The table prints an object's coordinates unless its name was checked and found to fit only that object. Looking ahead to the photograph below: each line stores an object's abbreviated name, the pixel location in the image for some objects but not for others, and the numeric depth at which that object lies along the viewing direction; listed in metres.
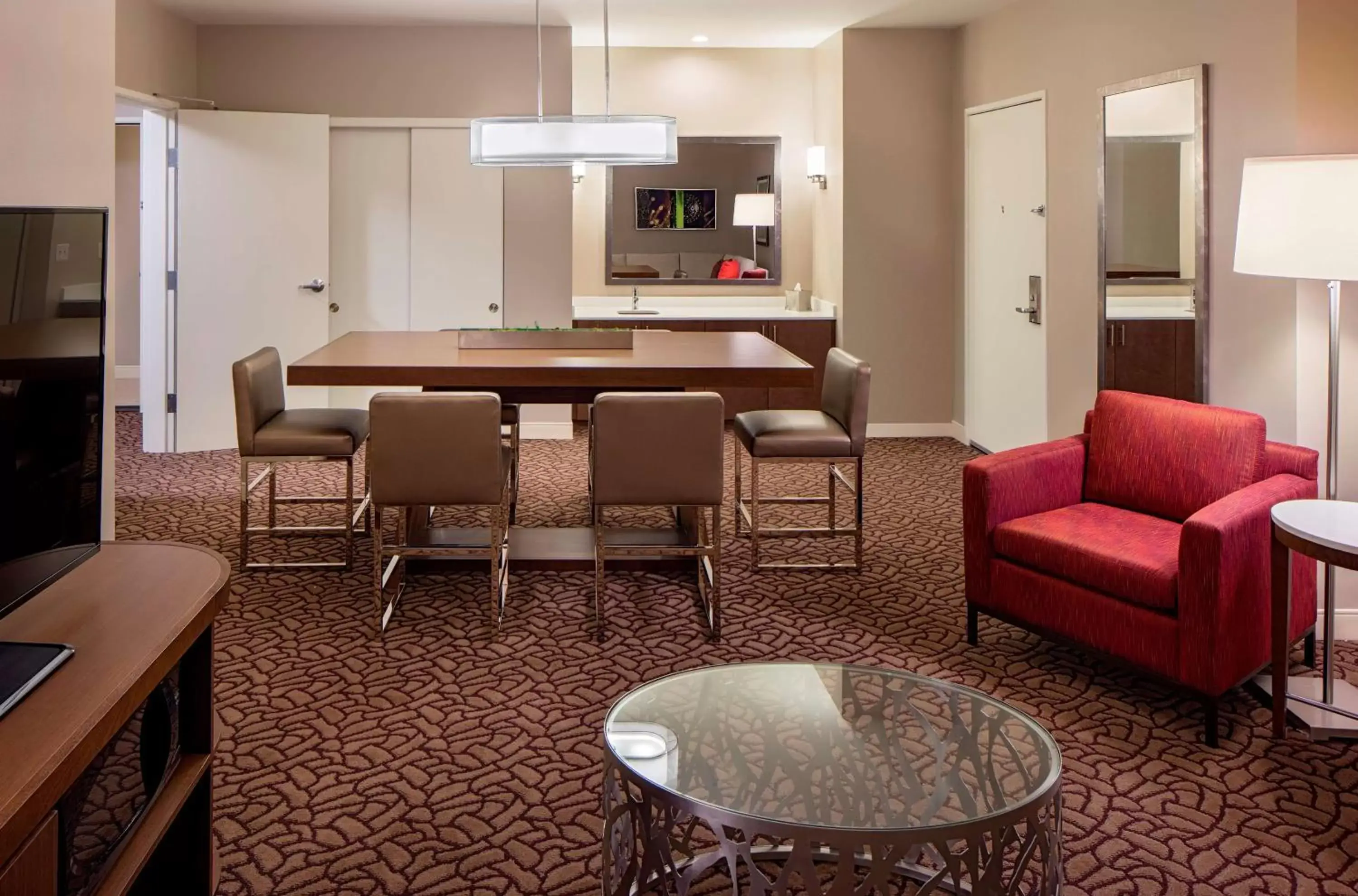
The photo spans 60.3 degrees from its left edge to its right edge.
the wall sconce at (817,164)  7.79
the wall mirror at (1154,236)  4.23
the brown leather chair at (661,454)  3.63
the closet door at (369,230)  7.17
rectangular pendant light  4.79
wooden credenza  1.35
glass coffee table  1.78
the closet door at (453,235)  7.17
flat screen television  1.65
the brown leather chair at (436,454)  3.59
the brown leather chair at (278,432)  4.31
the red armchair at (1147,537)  2.89
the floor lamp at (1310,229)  2.91
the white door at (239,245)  6.85
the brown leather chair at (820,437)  4.38
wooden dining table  3.94
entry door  6.08
